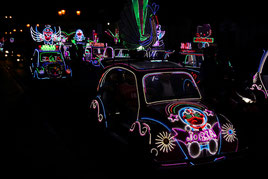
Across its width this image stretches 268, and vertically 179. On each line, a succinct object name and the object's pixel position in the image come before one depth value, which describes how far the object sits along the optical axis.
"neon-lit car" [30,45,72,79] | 14.67
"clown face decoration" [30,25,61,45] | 20.53
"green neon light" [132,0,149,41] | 8.21
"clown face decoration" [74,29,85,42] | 36.20
